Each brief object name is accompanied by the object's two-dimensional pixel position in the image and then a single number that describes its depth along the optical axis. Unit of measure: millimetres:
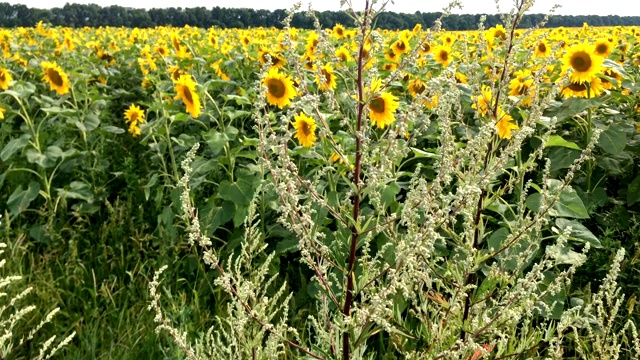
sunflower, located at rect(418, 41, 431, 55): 6064
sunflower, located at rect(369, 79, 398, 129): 3035
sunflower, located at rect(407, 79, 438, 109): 4566
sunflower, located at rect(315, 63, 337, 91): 4162
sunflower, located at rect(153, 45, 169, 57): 7090
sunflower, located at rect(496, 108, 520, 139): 2737
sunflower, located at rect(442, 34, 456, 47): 5715
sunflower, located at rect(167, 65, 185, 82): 4965
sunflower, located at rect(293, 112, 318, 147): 3352
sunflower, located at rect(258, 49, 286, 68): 5026
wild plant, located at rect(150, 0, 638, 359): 1537
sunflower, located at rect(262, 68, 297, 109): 3840
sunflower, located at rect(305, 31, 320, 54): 5359
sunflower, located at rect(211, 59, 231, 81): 5745
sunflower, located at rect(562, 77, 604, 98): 3885
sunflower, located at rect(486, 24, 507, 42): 5946
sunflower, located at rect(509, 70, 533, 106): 3756
